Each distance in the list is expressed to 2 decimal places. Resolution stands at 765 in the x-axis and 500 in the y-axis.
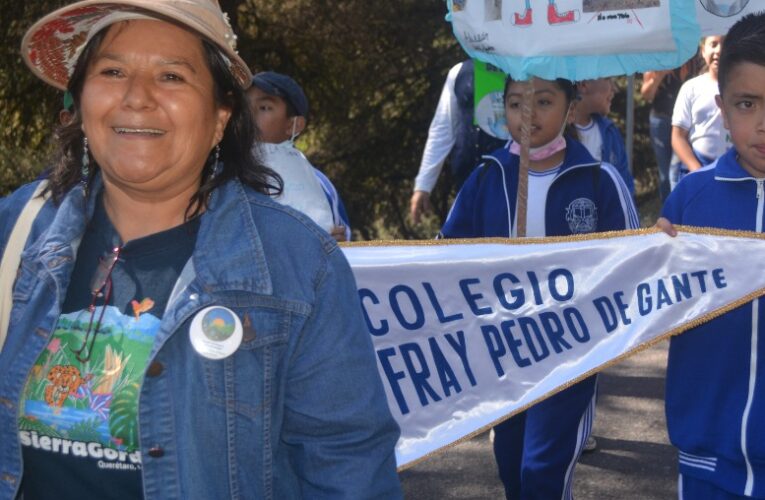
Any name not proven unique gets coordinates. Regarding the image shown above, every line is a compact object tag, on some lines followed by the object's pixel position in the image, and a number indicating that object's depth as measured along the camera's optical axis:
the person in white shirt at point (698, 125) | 7.81
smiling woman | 2.03
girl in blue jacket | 4.40
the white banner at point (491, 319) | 4.22
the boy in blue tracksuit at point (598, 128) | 7.35
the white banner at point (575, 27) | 4.46
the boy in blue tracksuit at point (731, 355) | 3.46
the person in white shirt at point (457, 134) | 7.10
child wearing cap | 5.03
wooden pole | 4.54
